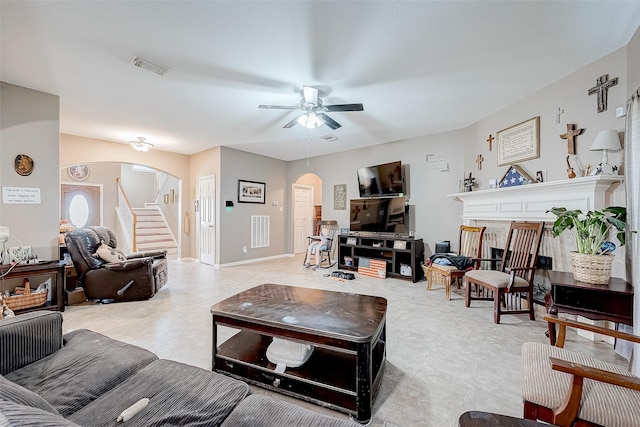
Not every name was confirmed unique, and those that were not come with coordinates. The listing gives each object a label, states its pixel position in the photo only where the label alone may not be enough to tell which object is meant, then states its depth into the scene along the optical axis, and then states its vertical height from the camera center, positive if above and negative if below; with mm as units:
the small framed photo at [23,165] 3119 +560
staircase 7656 -584
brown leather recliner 3463 -786
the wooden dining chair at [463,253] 3730 -622
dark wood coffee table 1539 -810
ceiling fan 3041 +1219
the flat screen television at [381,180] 5211 +655
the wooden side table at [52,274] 2965 -704
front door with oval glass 8430 +236
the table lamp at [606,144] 2350 +605
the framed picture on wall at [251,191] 6285 +511
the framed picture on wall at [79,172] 8070 +1210
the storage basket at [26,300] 2869 -961
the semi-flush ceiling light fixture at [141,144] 5036 +1279
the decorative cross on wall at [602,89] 2529 +1179
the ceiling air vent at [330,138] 5163 +1463
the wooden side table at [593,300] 1935 -657
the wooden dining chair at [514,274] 2926 -722
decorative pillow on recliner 3562 -553
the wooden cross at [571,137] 2812 +797
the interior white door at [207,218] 6027 -125
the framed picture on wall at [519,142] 3258 +910
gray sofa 995 -761
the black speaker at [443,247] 4629 -594
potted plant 2084 -237
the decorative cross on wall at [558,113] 2957 +1098
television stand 4793 -775
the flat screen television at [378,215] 5148 -50
